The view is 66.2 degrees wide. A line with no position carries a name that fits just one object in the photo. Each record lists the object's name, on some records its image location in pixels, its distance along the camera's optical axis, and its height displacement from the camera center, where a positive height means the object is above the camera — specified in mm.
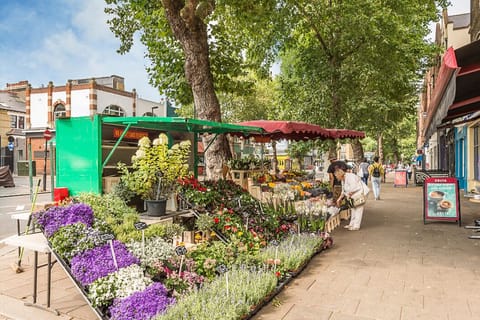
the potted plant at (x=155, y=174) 5570 -176
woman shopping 8641 -684
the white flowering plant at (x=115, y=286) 3736 -1284
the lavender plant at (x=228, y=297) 3568 -1446
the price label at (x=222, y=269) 4152 -1214
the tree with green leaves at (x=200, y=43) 9766 +3884
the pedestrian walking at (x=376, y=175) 15758 -611
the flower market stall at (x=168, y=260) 3738 -1264
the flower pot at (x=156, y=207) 5586 -679
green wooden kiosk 5910 +298
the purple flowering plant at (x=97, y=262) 3867 -1088
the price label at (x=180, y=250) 4198 -1010
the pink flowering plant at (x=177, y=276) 4188 -1353
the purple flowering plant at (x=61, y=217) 4348 -657
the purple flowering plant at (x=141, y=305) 3531 -1411
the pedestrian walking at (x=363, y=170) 19250 -477
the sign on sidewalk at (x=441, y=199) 9188 -996
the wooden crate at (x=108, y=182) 6219 -326
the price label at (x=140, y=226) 4327 -748
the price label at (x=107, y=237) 4078 -826
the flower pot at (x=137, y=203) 6332 -706
